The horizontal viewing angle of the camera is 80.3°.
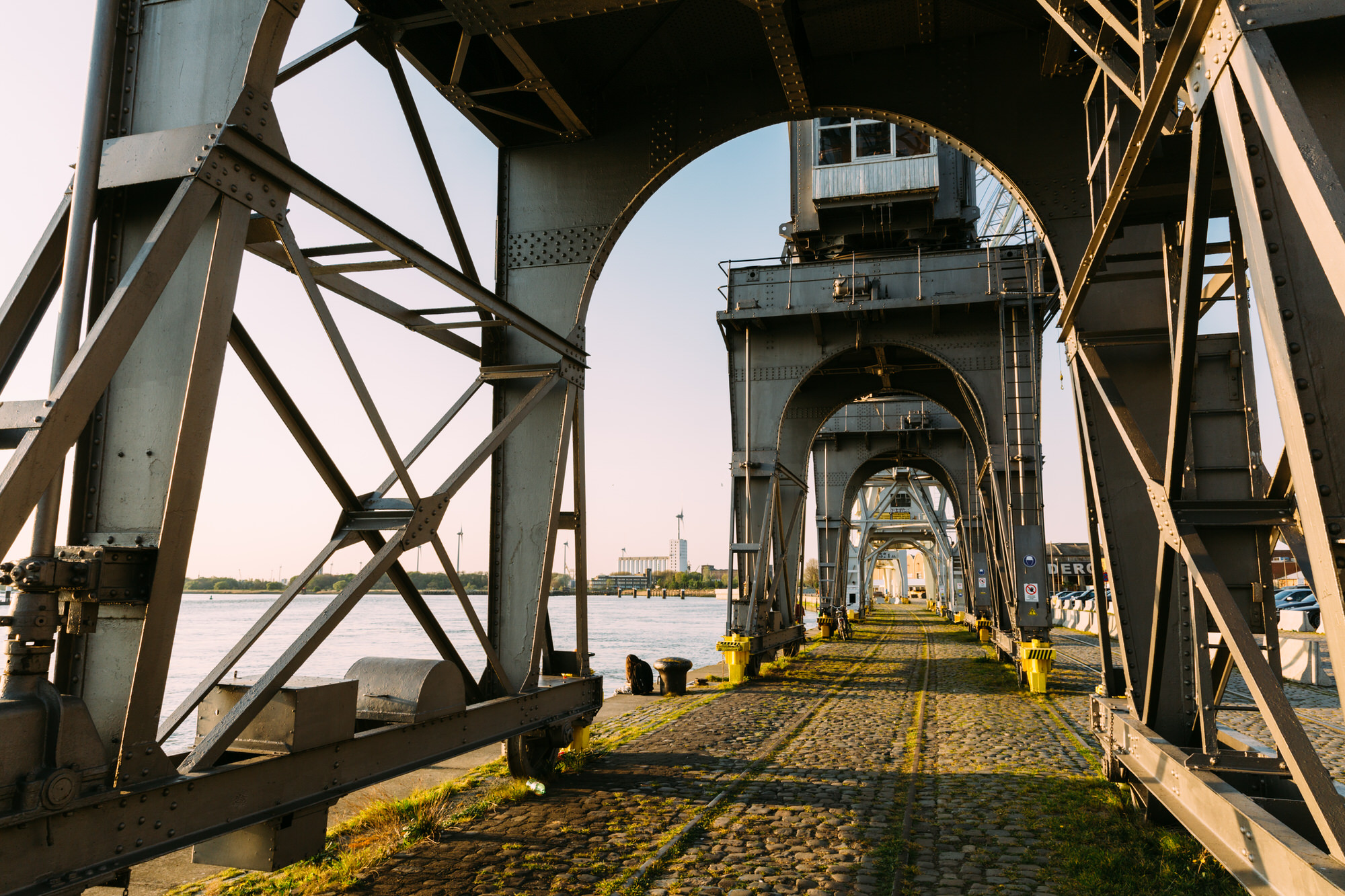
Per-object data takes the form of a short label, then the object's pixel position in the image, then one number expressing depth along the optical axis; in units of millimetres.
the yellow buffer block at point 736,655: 16391
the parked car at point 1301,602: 21922
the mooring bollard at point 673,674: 14930
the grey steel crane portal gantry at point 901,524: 51594
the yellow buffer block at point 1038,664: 14742
